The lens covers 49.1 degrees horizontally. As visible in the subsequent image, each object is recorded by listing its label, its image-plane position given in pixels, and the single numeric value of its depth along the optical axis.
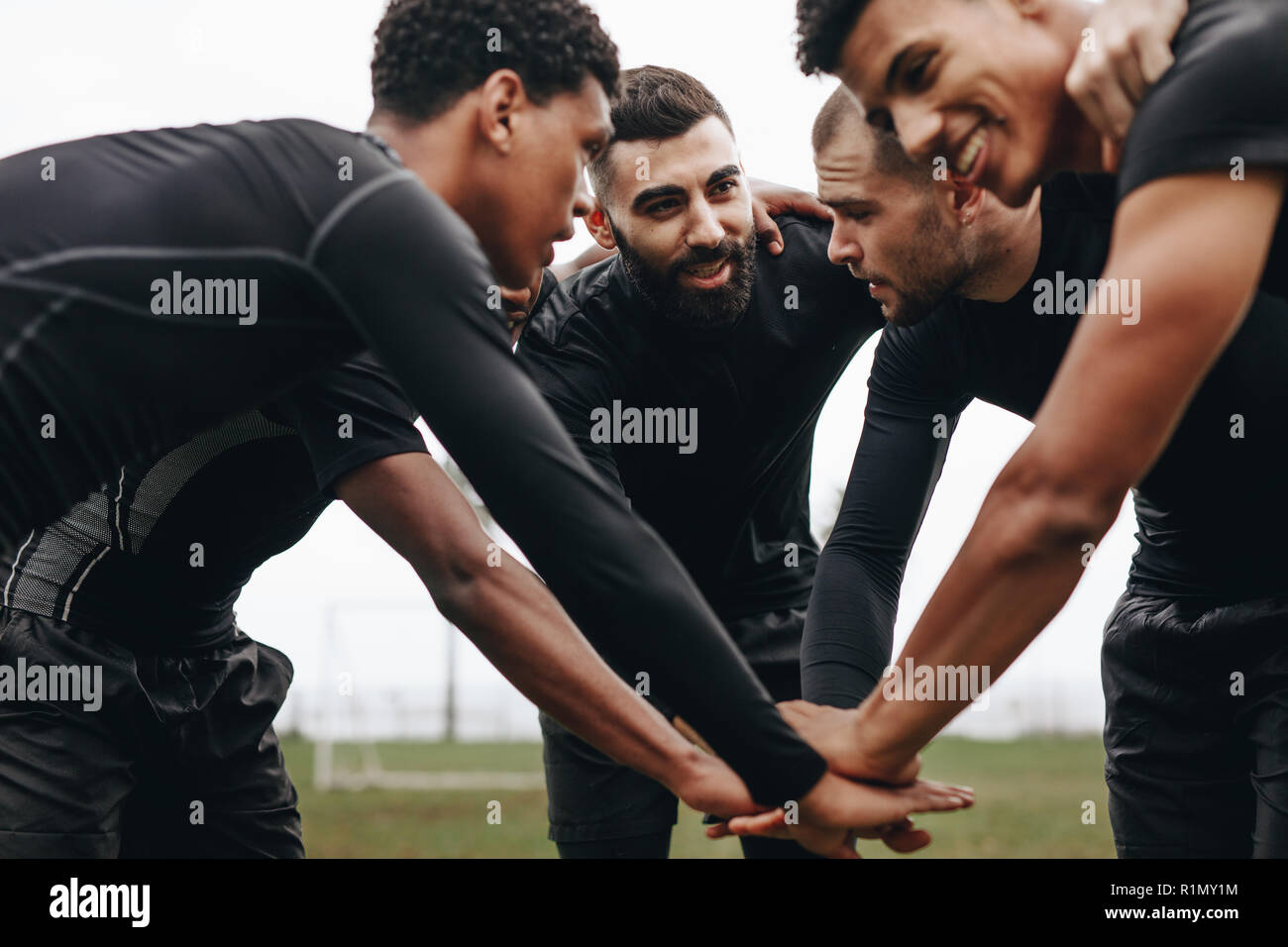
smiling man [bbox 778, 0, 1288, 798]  0.85
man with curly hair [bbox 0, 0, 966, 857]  0.90
